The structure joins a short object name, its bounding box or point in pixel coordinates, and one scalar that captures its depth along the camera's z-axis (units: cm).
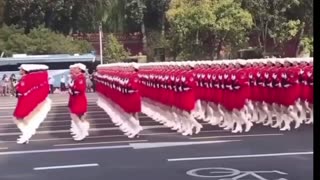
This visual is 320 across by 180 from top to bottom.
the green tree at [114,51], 4431
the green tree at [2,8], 4688
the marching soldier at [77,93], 1133
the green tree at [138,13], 4669
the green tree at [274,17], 3319
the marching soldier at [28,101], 1155
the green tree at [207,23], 3328
